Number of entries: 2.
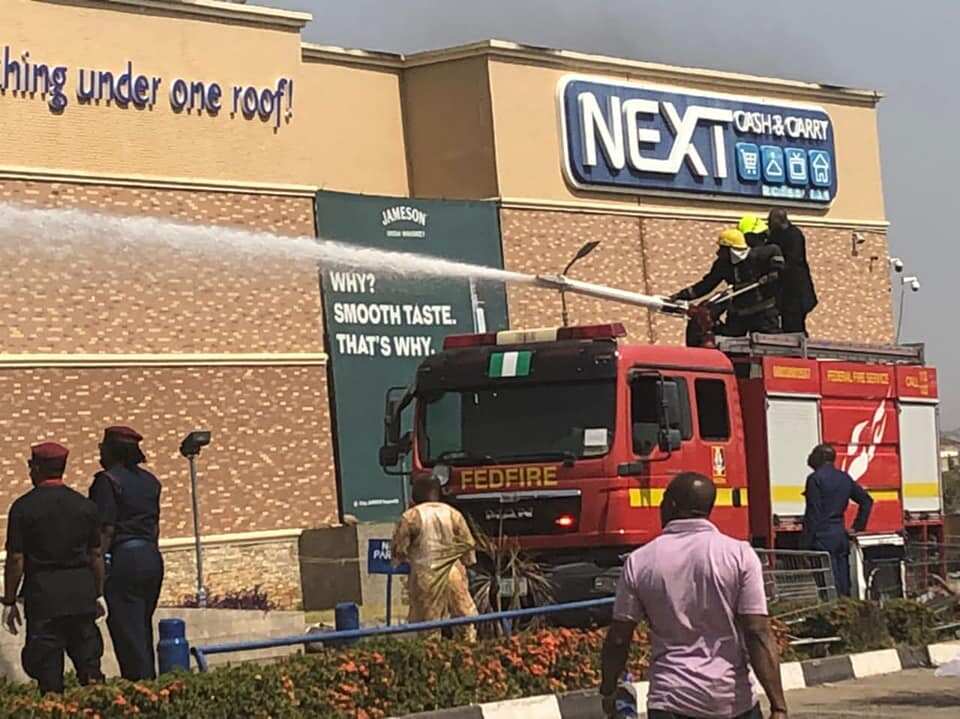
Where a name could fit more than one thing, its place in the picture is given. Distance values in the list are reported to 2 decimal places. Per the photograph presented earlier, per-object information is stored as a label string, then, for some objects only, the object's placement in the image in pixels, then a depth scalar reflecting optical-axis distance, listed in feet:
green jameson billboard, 114.62
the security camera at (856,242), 152.11
